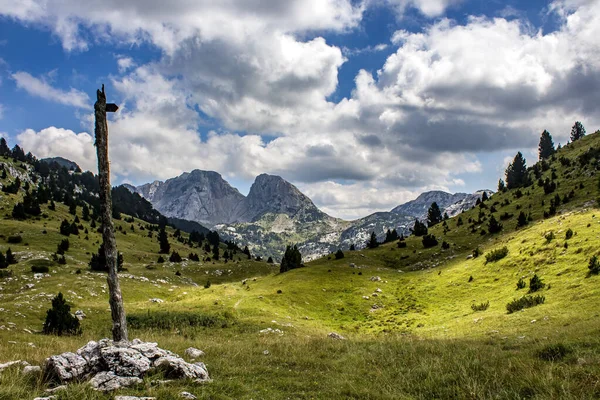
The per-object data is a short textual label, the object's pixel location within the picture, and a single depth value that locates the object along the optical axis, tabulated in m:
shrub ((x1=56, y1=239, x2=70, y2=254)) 65.69
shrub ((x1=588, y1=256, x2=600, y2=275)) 29.45
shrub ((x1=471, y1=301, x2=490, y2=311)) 34.02
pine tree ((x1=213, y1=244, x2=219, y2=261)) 110.41
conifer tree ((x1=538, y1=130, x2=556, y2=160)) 177.32
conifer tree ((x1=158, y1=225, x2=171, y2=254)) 104.06
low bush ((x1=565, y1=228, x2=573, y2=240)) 41.57
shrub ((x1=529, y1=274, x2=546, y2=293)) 32.09
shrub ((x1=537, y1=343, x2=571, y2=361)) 11.90
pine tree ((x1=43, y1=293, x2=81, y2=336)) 26.02
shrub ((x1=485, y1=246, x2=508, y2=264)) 48.25
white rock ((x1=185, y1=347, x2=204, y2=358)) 15.19
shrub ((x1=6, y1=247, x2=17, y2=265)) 51.23
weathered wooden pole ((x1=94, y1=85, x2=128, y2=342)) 15.19
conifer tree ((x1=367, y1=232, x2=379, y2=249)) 99.01
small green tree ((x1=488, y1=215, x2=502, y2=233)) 76.09
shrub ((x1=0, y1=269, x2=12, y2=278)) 43.92
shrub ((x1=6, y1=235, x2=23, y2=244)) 67.81
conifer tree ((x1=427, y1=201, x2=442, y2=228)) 145.41
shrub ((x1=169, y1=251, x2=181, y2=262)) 85.77
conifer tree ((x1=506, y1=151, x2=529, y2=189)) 156.88
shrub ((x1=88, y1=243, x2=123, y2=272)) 56.68
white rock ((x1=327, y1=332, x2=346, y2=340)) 24.84
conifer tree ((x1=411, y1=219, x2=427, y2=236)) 102.69
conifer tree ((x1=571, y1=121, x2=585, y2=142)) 171.05
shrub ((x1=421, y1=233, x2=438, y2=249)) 83.00
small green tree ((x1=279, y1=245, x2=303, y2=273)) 74.19
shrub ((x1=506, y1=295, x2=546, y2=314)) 28.58
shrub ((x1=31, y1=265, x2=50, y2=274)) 48.03
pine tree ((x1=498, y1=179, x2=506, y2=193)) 158.26
